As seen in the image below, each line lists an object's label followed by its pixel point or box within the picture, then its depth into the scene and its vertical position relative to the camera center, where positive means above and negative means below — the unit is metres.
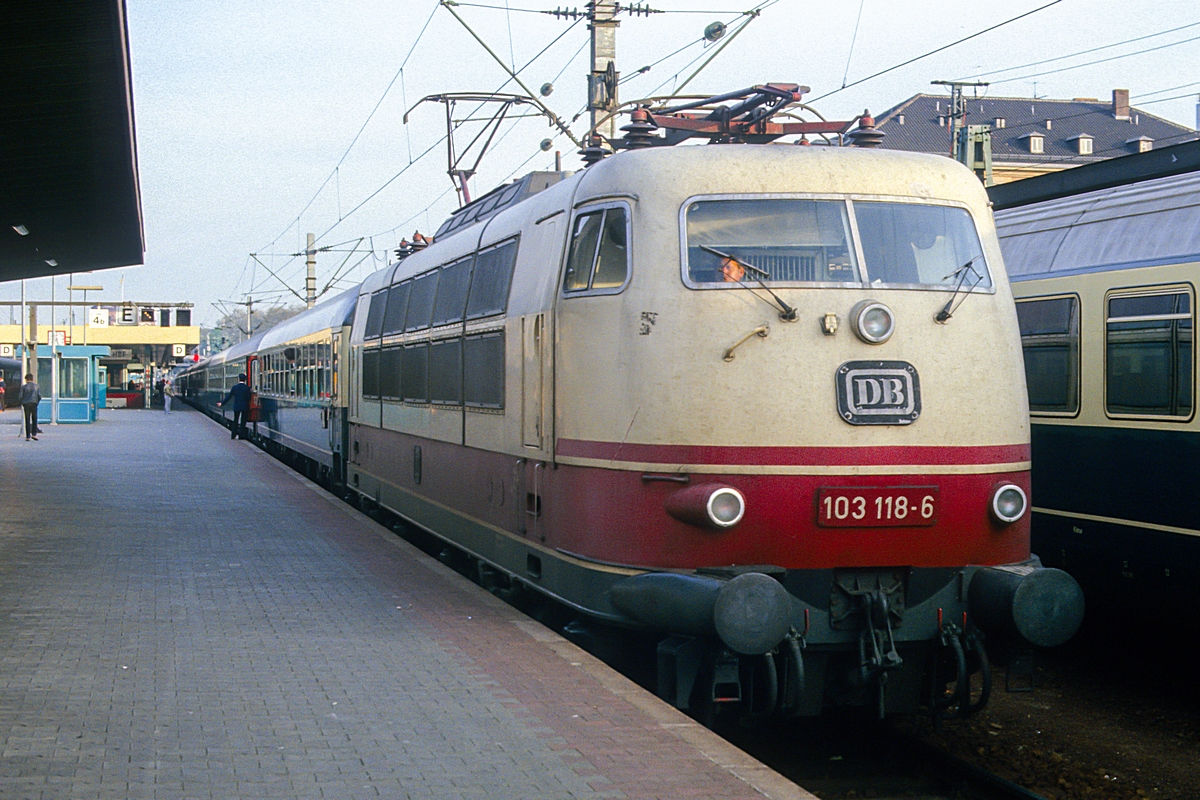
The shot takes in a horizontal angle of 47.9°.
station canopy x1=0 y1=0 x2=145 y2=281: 10.62 +2.53
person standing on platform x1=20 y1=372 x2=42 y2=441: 32.10 -0.62
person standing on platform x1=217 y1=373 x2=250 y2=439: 33.81 -0.62
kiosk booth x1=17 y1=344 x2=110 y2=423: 41.22 -0.09
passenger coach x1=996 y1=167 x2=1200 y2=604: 8.62 -0.04
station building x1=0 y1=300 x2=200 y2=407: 65.38 +2.62
